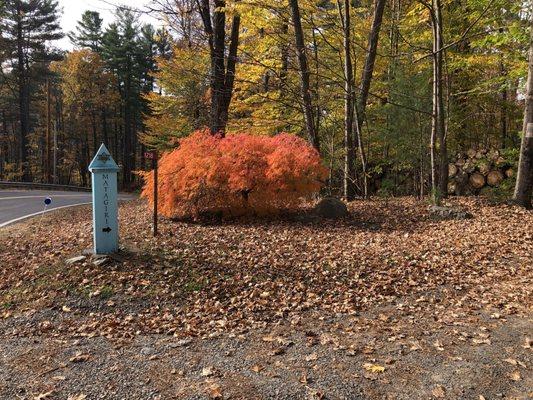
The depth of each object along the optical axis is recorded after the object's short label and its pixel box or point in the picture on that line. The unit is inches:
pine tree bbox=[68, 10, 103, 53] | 1454.2
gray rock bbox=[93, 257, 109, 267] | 246.7
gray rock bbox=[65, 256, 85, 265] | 253.1
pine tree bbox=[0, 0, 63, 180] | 1146.0
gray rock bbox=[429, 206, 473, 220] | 374.9
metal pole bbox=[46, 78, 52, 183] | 1275.8
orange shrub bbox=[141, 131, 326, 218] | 366.0
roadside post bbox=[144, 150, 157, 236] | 310.8
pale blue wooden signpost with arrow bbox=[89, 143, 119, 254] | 254.5
